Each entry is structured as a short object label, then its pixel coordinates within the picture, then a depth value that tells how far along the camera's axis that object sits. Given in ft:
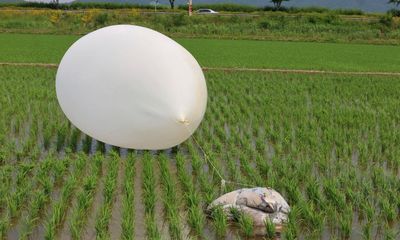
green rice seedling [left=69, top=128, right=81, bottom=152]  20.31
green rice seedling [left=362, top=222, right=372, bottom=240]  12.59
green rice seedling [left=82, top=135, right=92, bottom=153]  19.89
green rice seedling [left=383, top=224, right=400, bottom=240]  12.56
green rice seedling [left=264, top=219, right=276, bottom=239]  12.80
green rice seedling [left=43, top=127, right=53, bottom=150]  20.76
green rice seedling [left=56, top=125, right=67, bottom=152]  20.49
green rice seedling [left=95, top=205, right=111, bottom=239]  12.22
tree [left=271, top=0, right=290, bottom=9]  179.83
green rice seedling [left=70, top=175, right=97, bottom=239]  12.43
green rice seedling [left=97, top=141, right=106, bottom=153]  19.66
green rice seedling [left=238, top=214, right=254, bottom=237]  12.84
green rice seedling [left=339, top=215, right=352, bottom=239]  13.10
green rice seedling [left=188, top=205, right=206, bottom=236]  12.94
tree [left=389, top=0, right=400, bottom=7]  161.09
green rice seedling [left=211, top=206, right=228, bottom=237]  13.00
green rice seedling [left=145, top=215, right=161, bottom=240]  12.23
